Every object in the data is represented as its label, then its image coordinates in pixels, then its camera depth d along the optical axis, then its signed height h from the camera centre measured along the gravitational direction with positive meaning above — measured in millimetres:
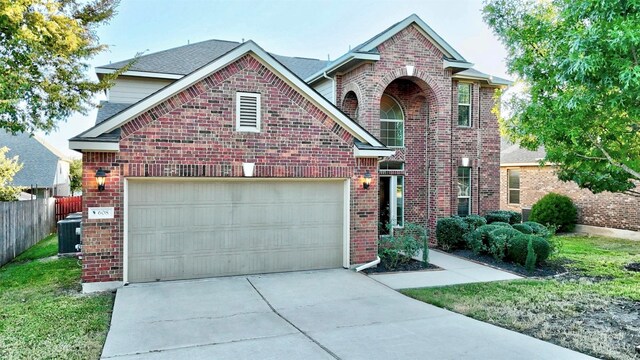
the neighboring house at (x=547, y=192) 17859 -500
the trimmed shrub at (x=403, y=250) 10880 -1720
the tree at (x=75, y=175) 39756 +887
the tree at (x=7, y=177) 17109 +312
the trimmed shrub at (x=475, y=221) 13686 -1190
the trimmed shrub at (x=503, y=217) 14898 -1144
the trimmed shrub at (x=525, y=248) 11242 -1675
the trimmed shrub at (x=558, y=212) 19109 -1253
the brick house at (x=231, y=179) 8547 +116
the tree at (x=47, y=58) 8250 +2765
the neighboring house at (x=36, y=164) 26875 +1368
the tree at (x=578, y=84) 6148 +1692
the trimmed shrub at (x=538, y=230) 12689 -1407
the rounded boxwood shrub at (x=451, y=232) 13430 -1506
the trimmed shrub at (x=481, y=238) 12500 -1586
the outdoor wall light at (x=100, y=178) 8305 +126
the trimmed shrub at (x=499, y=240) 11703 -1535
